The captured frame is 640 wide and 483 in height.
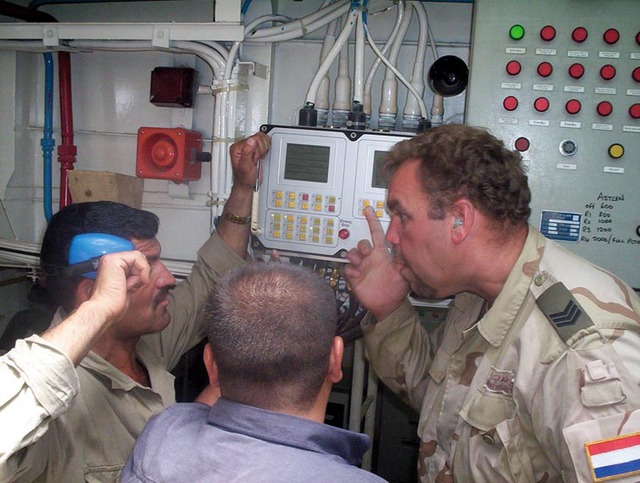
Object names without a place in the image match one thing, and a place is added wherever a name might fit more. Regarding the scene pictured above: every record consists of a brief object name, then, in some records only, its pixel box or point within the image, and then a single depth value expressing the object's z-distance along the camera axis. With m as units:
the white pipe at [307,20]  1.83
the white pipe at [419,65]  1.84
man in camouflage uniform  1.06
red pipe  2.16
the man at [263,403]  0.85
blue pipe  2.17
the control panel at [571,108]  1.59
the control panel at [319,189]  1.77
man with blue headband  1.21
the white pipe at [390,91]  1.85
